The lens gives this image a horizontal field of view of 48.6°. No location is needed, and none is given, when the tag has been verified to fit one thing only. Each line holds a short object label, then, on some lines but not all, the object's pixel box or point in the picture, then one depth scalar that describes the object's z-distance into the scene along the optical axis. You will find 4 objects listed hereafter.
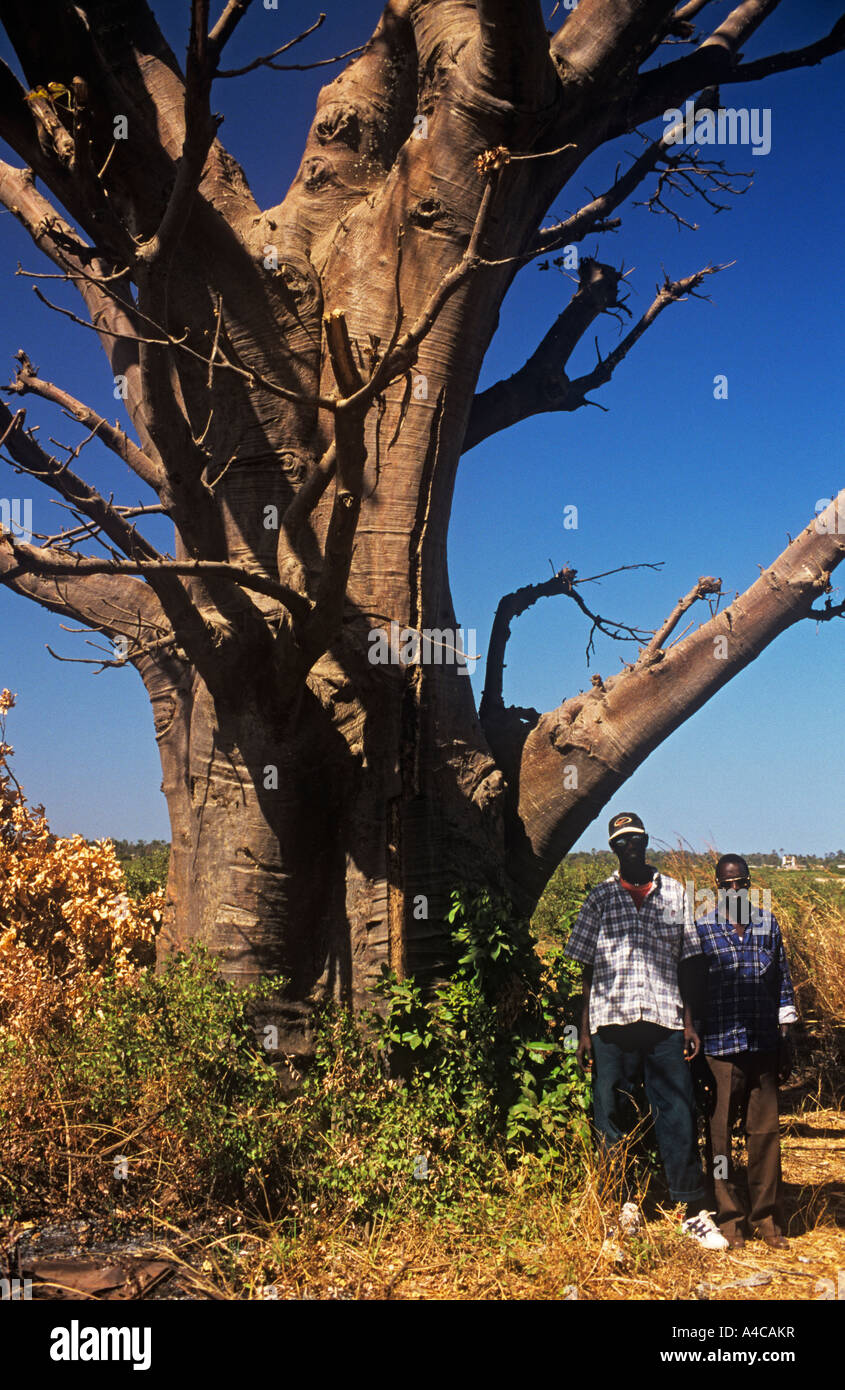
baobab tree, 3.95
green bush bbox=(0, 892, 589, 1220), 3.38
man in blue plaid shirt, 3.70
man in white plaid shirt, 3.68
